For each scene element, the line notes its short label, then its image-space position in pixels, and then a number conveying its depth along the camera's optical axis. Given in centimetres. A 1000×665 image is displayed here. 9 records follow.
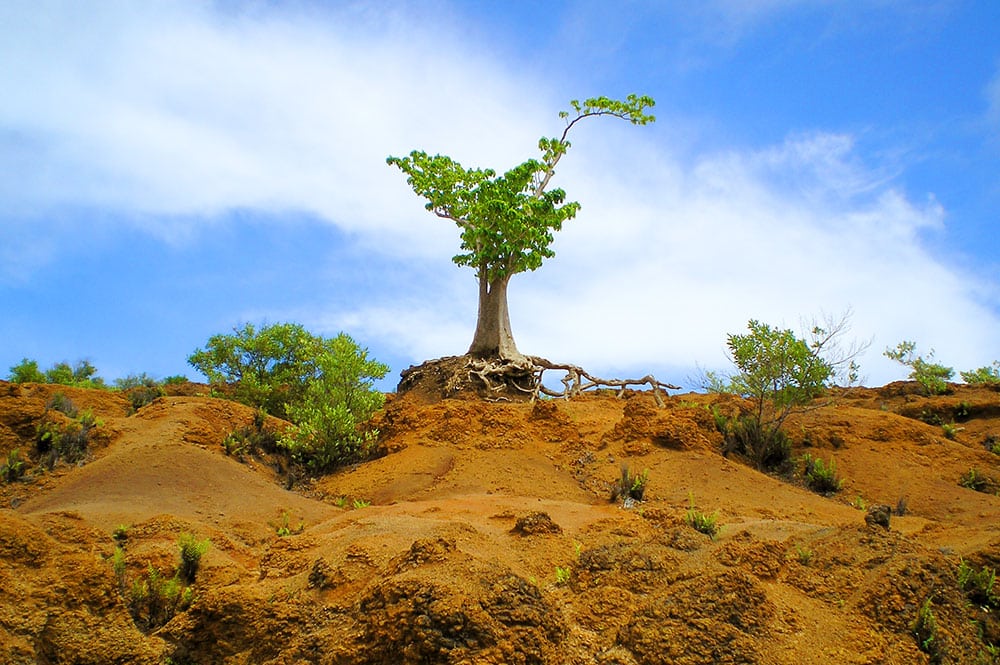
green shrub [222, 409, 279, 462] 1530
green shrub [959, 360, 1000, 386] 2431
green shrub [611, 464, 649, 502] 1277
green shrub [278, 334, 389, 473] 1589
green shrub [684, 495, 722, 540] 965
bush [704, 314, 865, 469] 1558
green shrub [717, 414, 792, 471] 1545
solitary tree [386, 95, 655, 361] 2167
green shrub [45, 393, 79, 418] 1540
